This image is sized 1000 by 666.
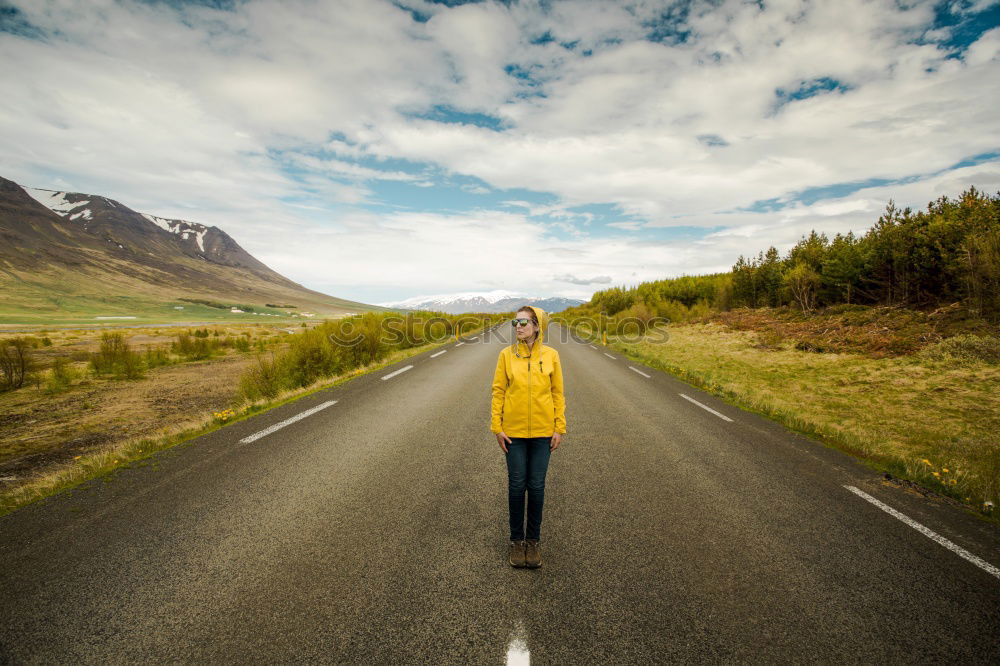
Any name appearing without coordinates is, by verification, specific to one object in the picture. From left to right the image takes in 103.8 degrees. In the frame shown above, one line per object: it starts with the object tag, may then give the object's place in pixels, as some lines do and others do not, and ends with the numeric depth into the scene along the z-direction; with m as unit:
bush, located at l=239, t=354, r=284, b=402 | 9.68
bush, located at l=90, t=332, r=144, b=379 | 13.00
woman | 3.01
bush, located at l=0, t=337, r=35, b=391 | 11.10
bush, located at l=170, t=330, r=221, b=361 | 18.12
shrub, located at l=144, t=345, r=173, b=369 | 15.73
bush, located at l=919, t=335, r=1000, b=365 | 10.15
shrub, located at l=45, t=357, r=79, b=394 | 11.07
